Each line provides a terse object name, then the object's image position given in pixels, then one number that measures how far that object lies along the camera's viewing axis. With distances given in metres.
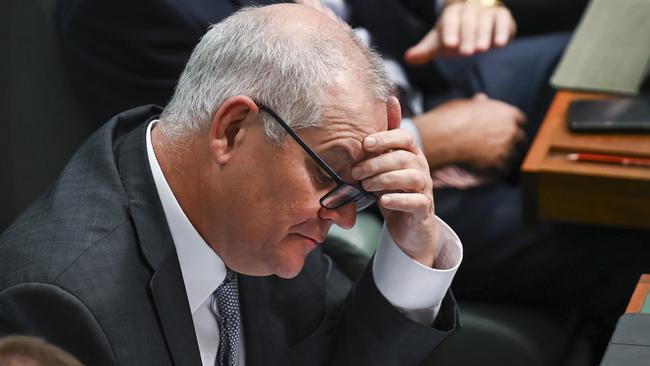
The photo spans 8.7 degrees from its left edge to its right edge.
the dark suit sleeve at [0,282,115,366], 3.87
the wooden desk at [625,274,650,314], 3.95
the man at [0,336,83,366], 3.53
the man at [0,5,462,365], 3.90
